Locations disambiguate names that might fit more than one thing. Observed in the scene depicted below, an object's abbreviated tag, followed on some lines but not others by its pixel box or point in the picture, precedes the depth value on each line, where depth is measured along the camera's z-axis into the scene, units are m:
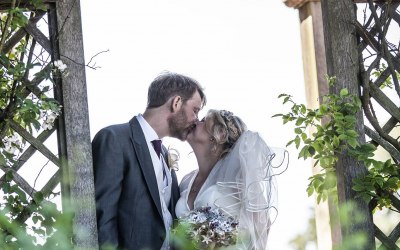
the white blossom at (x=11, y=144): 6.38
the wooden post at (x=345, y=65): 7.04
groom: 6.77
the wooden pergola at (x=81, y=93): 6.27
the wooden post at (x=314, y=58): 10.74
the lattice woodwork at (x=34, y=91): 6.38
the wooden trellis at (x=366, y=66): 7.08
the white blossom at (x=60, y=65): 6.27
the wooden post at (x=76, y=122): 6.25
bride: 7.39
